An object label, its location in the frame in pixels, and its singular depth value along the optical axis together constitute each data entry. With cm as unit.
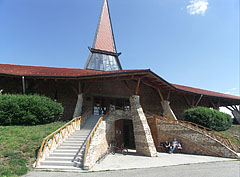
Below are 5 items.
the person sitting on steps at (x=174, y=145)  946
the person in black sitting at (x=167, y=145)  961
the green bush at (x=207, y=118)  1235
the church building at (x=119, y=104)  851
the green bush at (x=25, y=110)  844
